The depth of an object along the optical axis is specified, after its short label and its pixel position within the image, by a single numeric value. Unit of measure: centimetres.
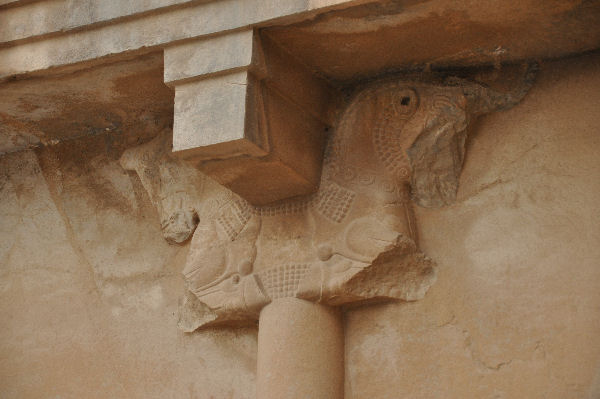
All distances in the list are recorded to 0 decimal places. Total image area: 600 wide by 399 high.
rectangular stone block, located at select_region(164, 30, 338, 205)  492
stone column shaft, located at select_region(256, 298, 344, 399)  514
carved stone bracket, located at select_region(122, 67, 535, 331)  533
